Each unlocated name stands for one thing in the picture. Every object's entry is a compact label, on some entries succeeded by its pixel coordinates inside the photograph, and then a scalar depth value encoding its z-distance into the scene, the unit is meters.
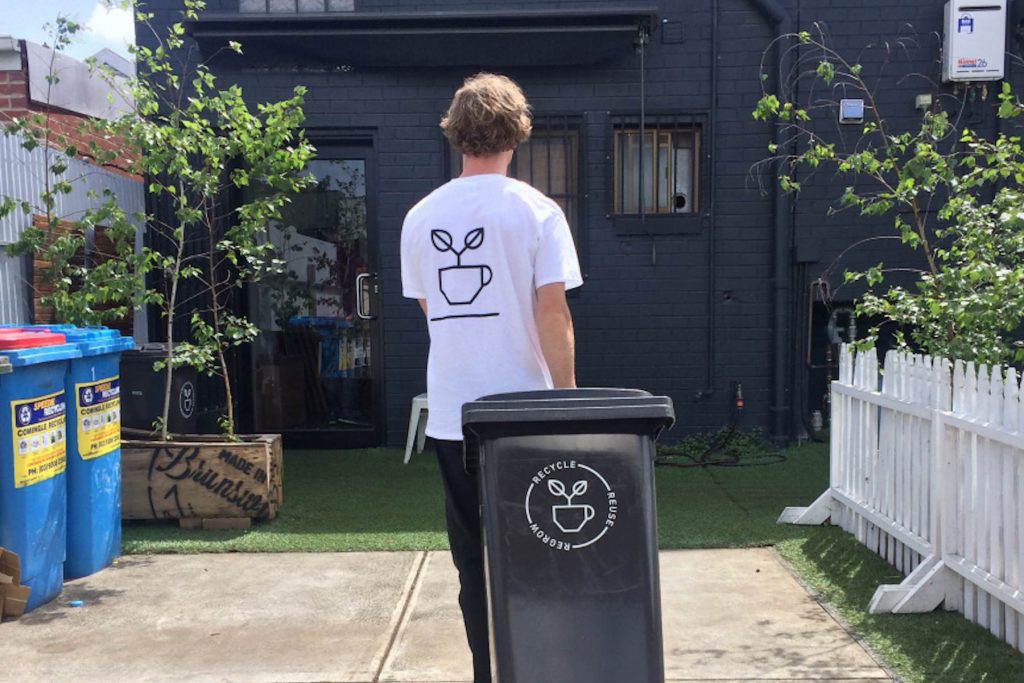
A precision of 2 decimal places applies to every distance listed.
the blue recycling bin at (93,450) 4.34
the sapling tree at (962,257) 3.80
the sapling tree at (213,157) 5.20
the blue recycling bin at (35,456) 3.84
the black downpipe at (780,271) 7.04
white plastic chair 6.79
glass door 7.37
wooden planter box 5.19
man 2.49
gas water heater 6.78
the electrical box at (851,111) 6.98
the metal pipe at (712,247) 7.11
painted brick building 7.10
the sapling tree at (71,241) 5.24
